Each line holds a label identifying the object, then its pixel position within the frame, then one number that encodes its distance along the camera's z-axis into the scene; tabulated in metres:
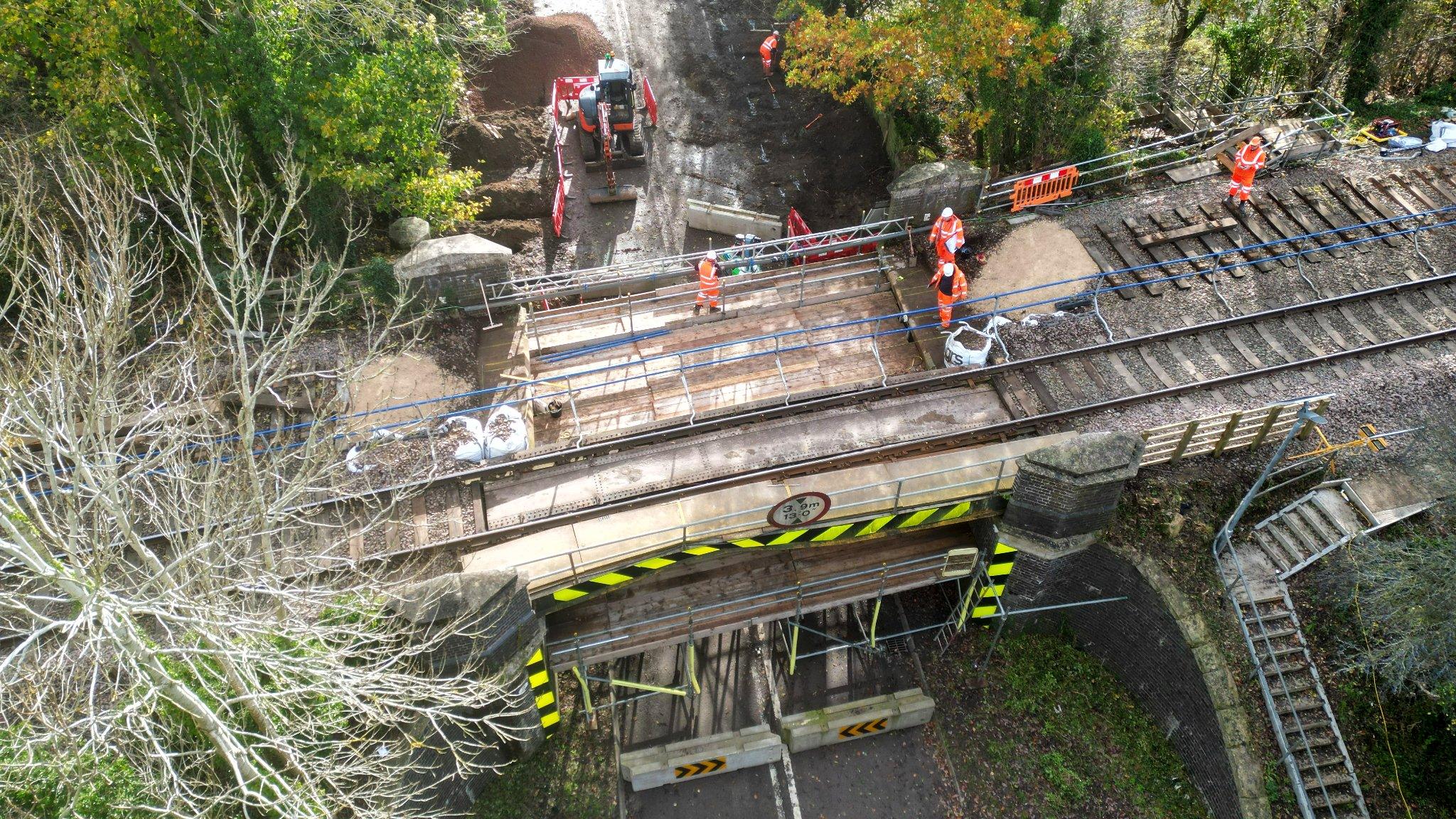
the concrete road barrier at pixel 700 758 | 15.33
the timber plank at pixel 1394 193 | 18.94
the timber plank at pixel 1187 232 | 18.66
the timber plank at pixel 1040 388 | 16.27
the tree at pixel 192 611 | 8.88
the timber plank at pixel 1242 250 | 18.05
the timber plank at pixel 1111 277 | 17.89
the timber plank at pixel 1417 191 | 19.03
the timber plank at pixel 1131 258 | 17.91
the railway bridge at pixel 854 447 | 14.62
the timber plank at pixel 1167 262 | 17.95
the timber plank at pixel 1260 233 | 18.17
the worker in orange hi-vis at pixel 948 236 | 17.36
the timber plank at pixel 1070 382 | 16.39
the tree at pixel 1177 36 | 22.05
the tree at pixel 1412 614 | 12.55
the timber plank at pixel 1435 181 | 19.19
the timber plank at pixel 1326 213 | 18.49
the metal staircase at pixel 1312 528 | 14.62
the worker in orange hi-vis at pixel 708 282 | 18.09
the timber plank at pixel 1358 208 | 18.50
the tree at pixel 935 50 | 17.97
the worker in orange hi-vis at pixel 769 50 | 29.88
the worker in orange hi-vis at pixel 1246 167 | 18.39
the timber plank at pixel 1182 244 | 18.25
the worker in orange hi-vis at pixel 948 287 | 17.11
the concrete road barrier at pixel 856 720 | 15.70
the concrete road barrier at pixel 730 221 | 23.95
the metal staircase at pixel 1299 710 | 13.19
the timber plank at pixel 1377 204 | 18.66
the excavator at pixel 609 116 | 25.70
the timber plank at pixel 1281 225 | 18.17
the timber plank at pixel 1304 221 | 18.27
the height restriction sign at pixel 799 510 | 14.04
